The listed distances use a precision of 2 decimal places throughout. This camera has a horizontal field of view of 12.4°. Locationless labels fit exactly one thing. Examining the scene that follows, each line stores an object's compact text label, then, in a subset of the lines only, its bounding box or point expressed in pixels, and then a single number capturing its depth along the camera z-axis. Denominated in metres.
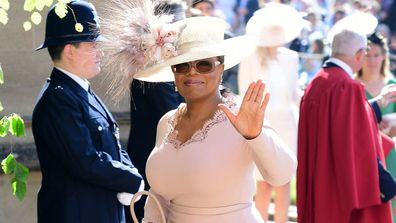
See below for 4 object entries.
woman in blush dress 6.99
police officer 8.68
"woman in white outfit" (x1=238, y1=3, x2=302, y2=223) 15.33
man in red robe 11.21
